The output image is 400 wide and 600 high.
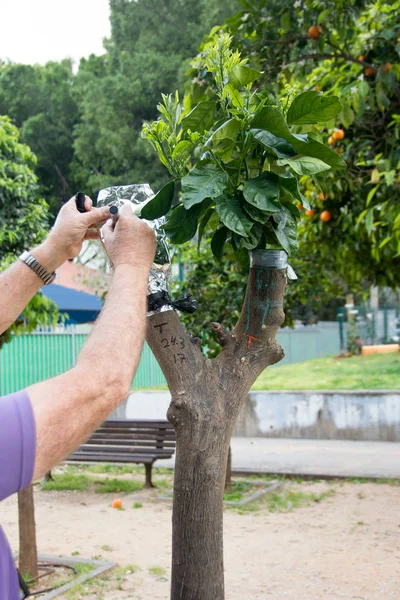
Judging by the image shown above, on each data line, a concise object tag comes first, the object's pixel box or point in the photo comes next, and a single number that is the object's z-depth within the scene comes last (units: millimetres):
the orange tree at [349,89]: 5668
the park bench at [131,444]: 8328
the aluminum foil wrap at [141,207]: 2305
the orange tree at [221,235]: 2188
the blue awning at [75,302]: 15359
